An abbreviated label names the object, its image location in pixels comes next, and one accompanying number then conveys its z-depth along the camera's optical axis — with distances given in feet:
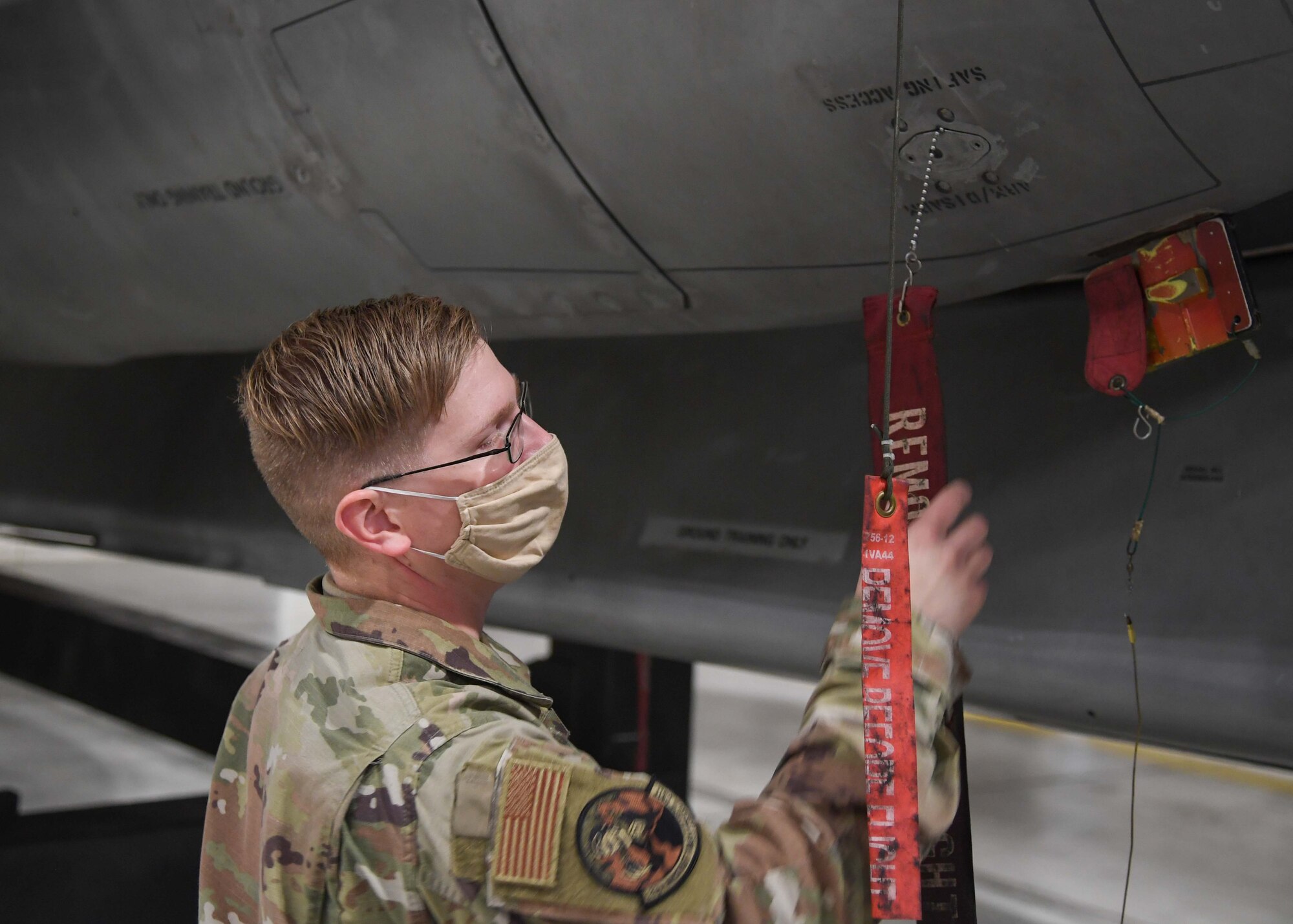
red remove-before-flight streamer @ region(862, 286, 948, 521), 4.05
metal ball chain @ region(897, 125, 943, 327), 4.03
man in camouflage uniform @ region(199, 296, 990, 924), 2.93
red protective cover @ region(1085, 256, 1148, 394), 4.79
